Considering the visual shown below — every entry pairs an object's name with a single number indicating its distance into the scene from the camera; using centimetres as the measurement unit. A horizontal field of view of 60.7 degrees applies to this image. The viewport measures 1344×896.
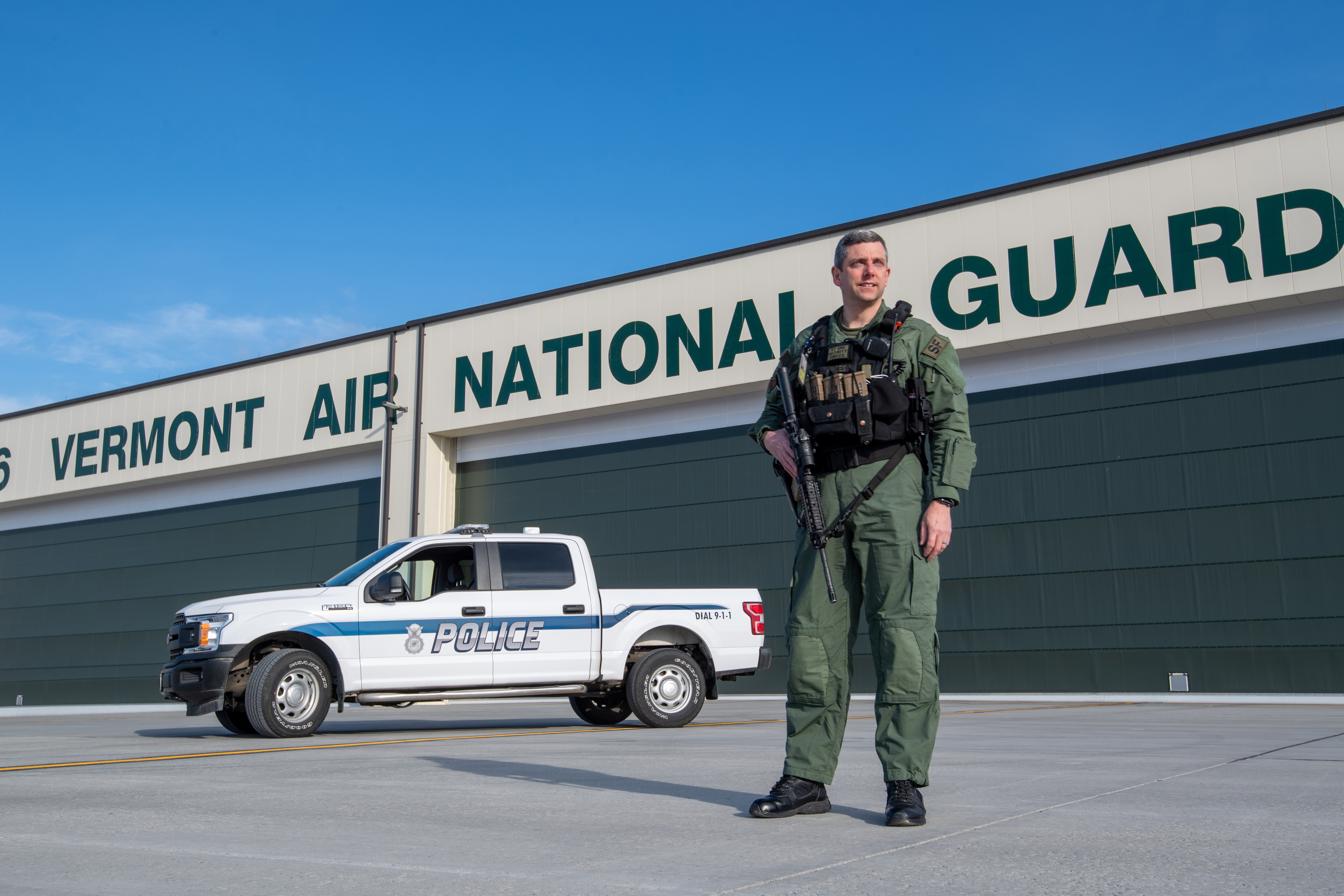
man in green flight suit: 428
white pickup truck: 1044
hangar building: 1686
